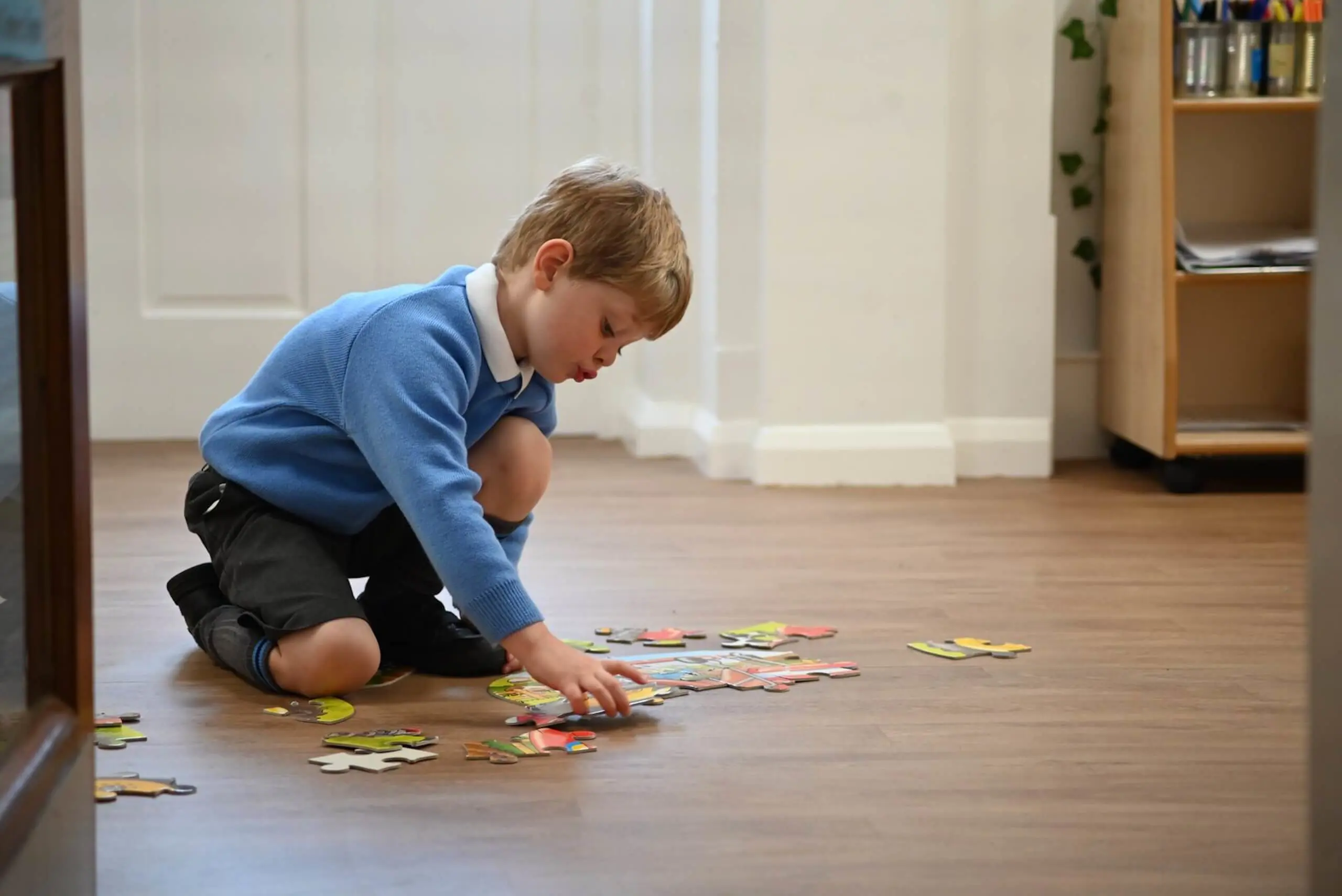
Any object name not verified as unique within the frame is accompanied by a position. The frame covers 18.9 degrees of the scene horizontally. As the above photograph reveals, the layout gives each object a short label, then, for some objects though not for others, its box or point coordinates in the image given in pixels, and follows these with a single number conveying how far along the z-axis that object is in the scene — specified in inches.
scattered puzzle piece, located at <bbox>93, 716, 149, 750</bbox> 191.5
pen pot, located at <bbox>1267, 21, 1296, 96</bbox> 246.5
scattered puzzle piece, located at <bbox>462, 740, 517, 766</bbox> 186.5
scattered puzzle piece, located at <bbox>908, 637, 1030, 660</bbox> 208.3
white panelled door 262.7
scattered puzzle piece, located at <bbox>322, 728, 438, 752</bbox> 190.5
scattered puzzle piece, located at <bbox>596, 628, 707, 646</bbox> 209.6
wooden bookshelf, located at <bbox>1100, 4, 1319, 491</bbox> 246.3
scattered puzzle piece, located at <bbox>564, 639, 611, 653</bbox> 208.1
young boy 198.8
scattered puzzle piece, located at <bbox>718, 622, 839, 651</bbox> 209.3
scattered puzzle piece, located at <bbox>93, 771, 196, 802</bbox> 173.3
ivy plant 257.0
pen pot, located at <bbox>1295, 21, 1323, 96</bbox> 246.6
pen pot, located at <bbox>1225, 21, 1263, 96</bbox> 246.7
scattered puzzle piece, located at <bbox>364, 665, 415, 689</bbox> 204.5
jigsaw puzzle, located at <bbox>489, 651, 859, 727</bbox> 202.2
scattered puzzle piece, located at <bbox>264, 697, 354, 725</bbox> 199.8
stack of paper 247.1
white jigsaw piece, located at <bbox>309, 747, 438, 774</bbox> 183.2
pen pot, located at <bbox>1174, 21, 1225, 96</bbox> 246.4
